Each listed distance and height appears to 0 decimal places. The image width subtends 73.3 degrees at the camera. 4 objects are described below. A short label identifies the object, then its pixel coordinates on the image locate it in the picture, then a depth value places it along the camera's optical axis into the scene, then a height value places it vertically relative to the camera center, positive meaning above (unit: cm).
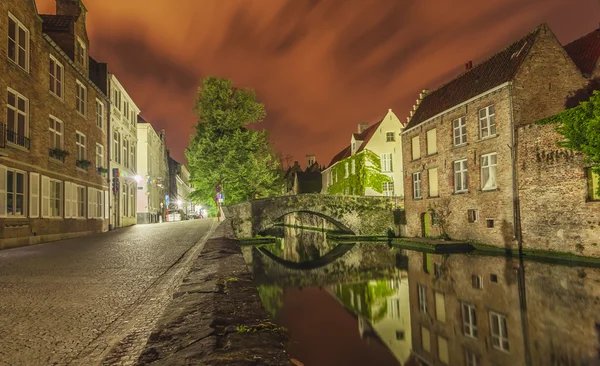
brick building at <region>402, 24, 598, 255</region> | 1811 +321
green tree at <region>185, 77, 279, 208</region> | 3048 +488
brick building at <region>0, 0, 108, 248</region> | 1315 +343
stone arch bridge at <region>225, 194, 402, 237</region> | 2962 -15
